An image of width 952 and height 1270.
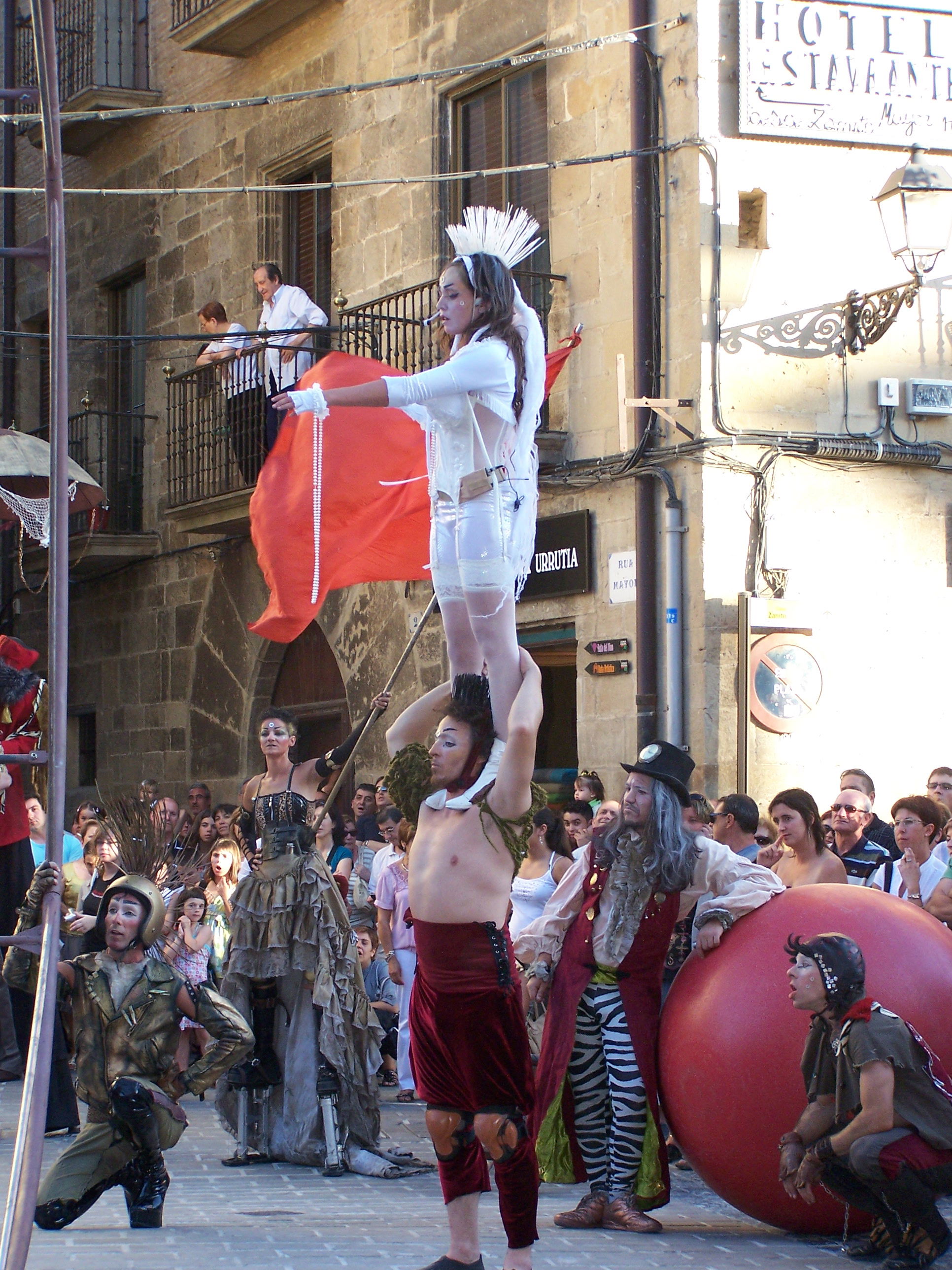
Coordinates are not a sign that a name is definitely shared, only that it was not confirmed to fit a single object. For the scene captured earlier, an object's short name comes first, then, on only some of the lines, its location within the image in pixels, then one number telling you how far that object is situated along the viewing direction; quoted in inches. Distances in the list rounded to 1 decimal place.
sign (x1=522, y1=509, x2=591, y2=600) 490.3
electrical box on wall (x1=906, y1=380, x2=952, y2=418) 476.1
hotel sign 466.0
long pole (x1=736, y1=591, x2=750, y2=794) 450.3
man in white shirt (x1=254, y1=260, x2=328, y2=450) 566.9
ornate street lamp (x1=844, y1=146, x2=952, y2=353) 437.1
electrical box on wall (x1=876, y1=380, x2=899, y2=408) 473.7
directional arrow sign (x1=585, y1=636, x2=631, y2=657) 473.7
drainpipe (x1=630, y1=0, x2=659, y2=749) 474.3
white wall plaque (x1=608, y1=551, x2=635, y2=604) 474.6
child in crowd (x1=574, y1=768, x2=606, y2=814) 435.8
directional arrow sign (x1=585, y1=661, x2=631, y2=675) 472.7
